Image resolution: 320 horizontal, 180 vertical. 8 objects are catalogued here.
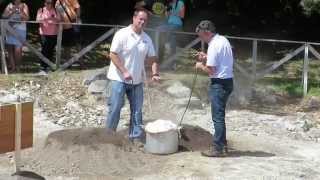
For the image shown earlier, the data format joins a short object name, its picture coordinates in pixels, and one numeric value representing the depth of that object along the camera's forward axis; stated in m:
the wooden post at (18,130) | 7.00
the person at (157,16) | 15.56
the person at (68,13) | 15.05
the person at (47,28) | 14.56
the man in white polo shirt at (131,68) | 9.11
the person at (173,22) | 15.29
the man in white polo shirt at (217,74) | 8.98
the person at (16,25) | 14.36
